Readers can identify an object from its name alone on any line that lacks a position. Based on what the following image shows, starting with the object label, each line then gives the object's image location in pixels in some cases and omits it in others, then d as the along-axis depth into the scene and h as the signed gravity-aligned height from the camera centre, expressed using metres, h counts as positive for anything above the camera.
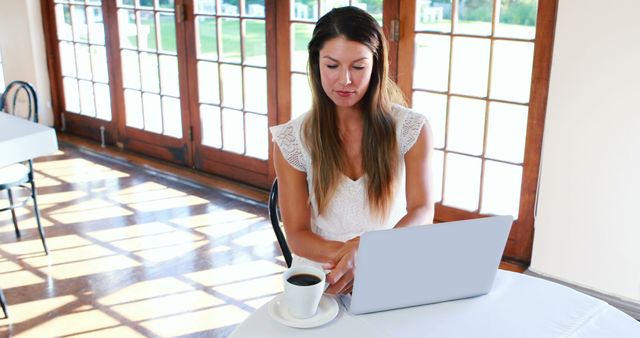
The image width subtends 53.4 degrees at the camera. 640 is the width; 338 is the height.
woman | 1.64 -0.41
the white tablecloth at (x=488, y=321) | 1.17 -0.59
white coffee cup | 1.18 -0.53
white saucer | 1.19 -0.58
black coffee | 1.22 -0.52
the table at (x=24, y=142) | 2.64 -0.58
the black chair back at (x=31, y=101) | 3.28 -0.52
